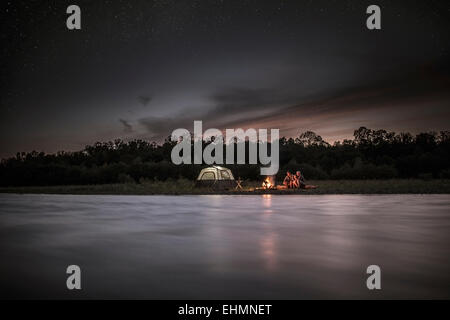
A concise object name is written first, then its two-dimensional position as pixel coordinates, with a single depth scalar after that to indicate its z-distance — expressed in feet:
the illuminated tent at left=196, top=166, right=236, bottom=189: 90.89
